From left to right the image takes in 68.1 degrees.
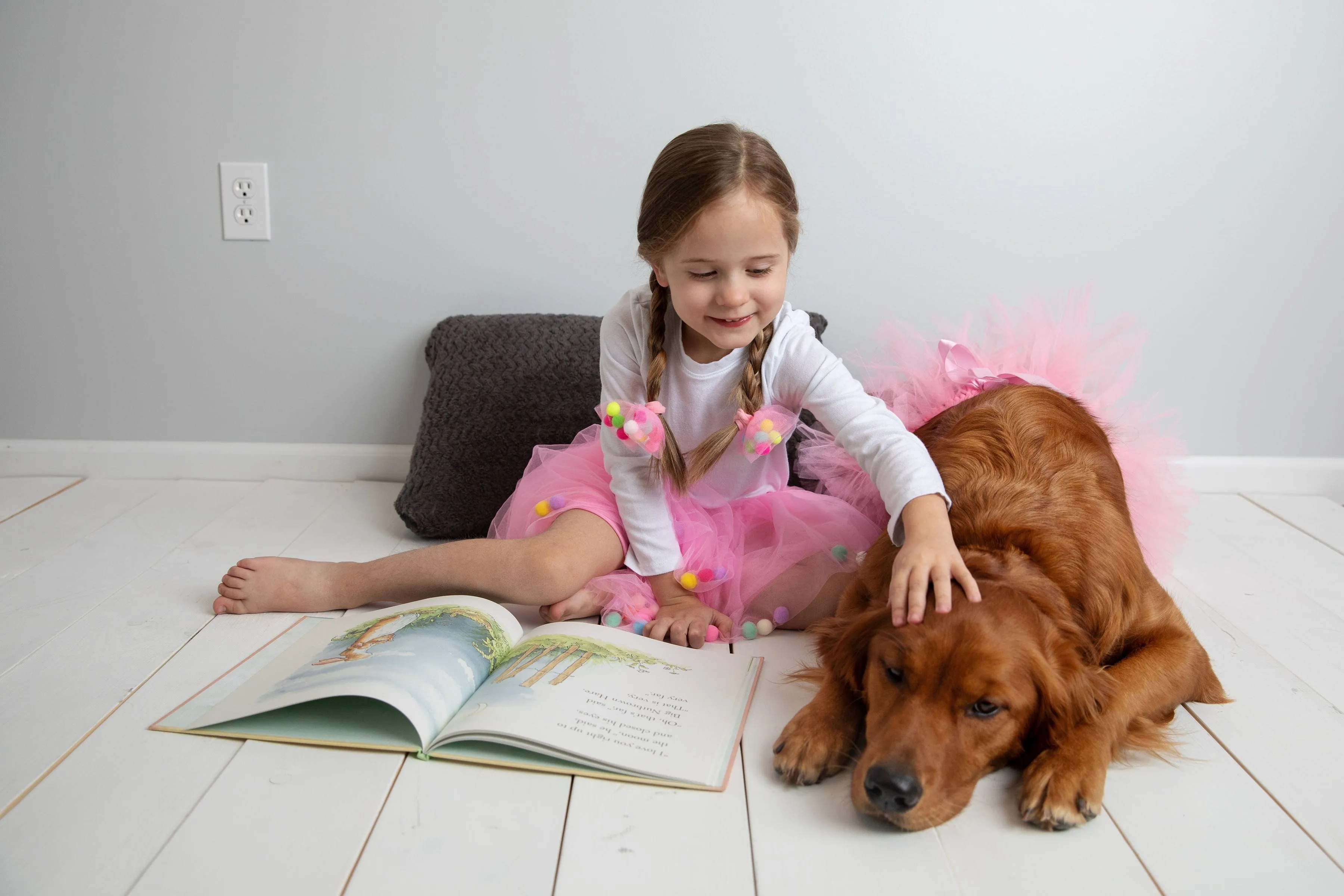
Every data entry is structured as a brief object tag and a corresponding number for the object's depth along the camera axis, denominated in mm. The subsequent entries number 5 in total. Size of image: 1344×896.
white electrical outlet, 2070
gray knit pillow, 1996
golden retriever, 1041
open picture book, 1131
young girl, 1394
